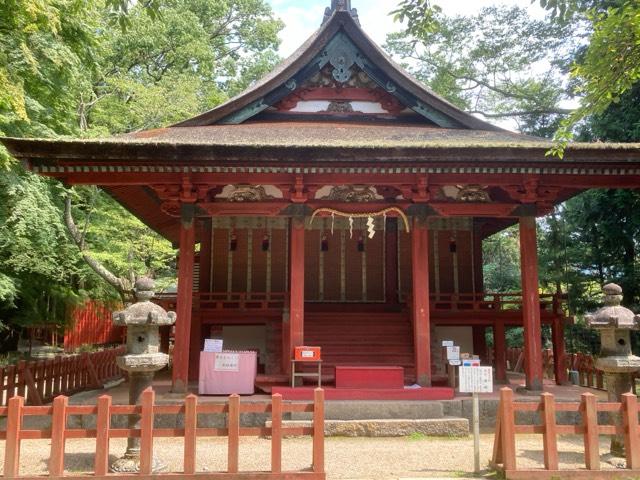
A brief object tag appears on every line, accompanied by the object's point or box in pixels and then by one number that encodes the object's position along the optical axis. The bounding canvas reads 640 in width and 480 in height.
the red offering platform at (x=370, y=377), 9.57
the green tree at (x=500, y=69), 25.89
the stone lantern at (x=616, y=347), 7.20
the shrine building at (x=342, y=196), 9.48
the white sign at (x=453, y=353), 10.23
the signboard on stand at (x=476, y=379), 6.96
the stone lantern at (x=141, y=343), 6.77
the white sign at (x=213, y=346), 10.11
